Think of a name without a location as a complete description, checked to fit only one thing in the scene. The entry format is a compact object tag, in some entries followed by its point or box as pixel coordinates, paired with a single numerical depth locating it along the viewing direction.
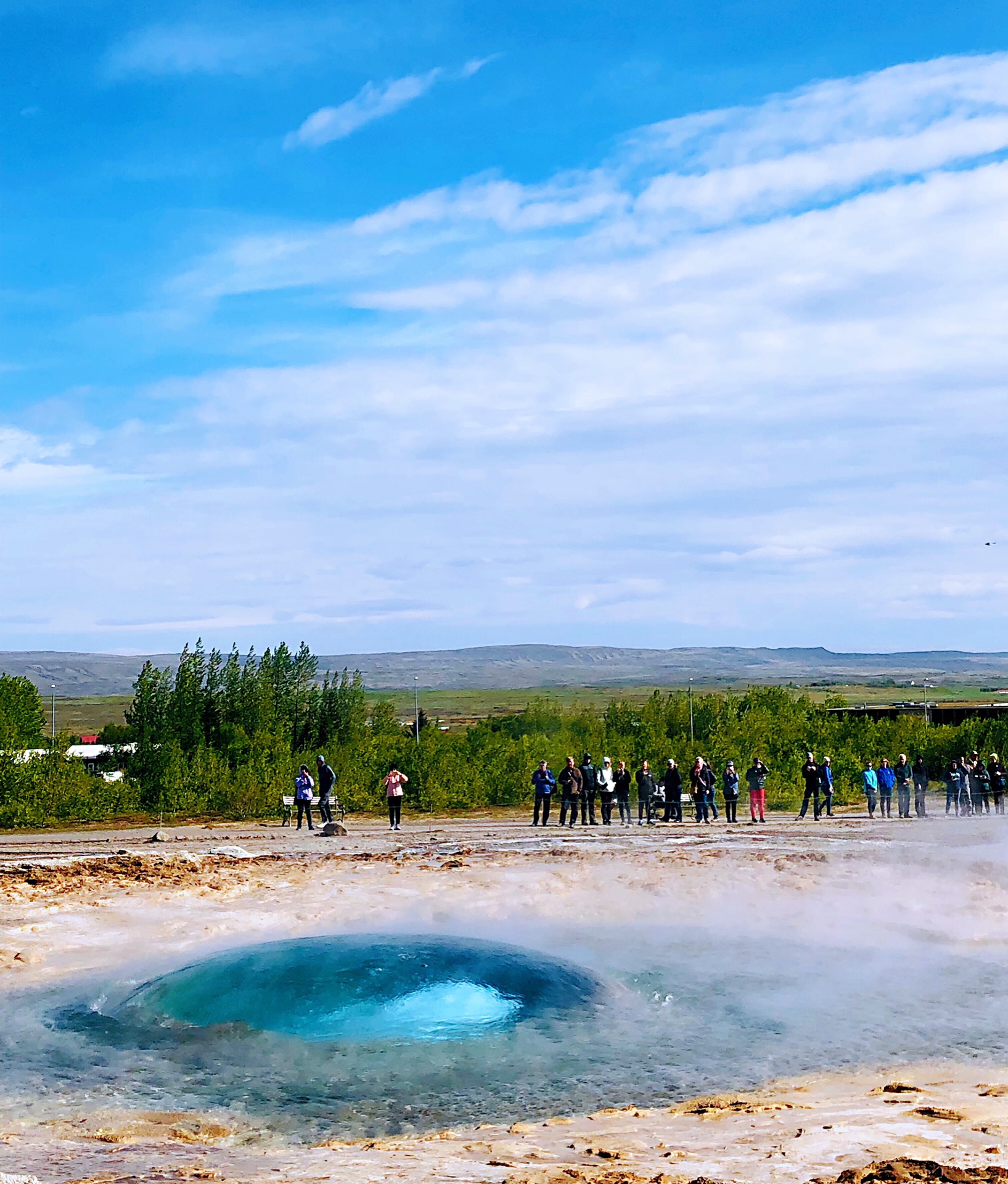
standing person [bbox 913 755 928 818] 31.92
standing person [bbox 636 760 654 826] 29.41
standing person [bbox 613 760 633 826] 29.39
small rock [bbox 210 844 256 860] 23.95
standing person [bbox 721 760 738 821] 29.50
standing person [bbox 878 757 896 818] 31.59
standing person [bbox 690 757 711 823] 29.42
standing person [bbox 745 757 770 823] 30.34
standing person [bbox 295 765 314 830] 28.80
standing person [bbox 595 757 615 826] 29.28
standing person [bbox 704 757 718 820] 29.53
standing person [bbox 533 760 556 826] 28.64
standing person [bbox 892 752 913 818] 31.98
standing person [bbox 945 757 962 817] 31.09
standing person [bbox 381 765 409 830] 28.58
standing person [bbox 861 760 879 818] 31.11
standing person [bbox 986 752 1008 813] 31.19
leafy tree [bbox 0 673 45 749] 47.16
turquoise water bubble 12.81
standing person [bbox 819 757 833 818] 31.77
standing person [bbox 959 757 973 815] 31.06
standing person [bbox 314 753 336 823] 29.12
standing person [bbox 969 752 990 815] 31.22
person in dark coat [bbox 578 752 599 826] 29.30
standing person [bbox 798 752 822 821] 31.33
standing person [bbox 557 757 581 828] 28.53
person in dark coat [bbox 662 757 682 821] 29.27
